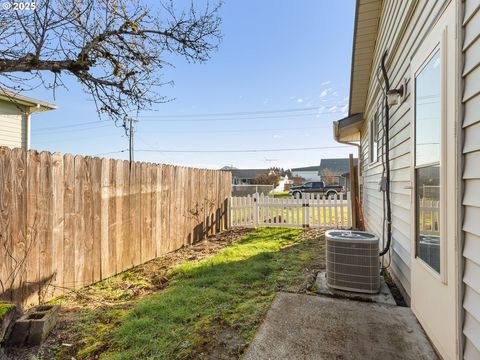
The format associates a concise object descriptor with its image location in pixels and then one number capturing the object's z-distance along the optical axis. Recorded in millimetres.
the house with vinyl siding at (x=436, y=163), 1398
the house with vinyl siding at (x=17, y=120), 7062
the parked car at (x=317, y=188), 25242
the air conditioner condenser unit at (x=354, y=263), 2922
